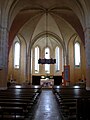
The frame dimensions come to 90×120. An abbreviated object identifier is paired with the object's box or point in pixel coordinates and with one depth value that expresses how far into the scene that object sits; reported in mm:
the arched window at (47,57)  19271
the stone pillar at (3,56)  8554
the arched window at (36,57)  19149
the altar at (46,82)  17245
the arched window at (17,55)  16548
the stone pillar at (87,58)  8731
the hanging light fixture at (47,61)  14392
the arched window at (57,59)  19238
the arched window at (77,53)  16667
